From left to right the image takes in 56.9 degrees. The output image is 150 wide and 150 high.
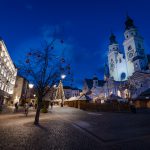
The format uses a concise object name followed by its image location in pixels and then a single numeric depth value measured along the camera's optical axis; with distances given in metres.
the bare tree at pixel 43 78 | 14.63
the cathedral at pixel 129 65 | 53.65
